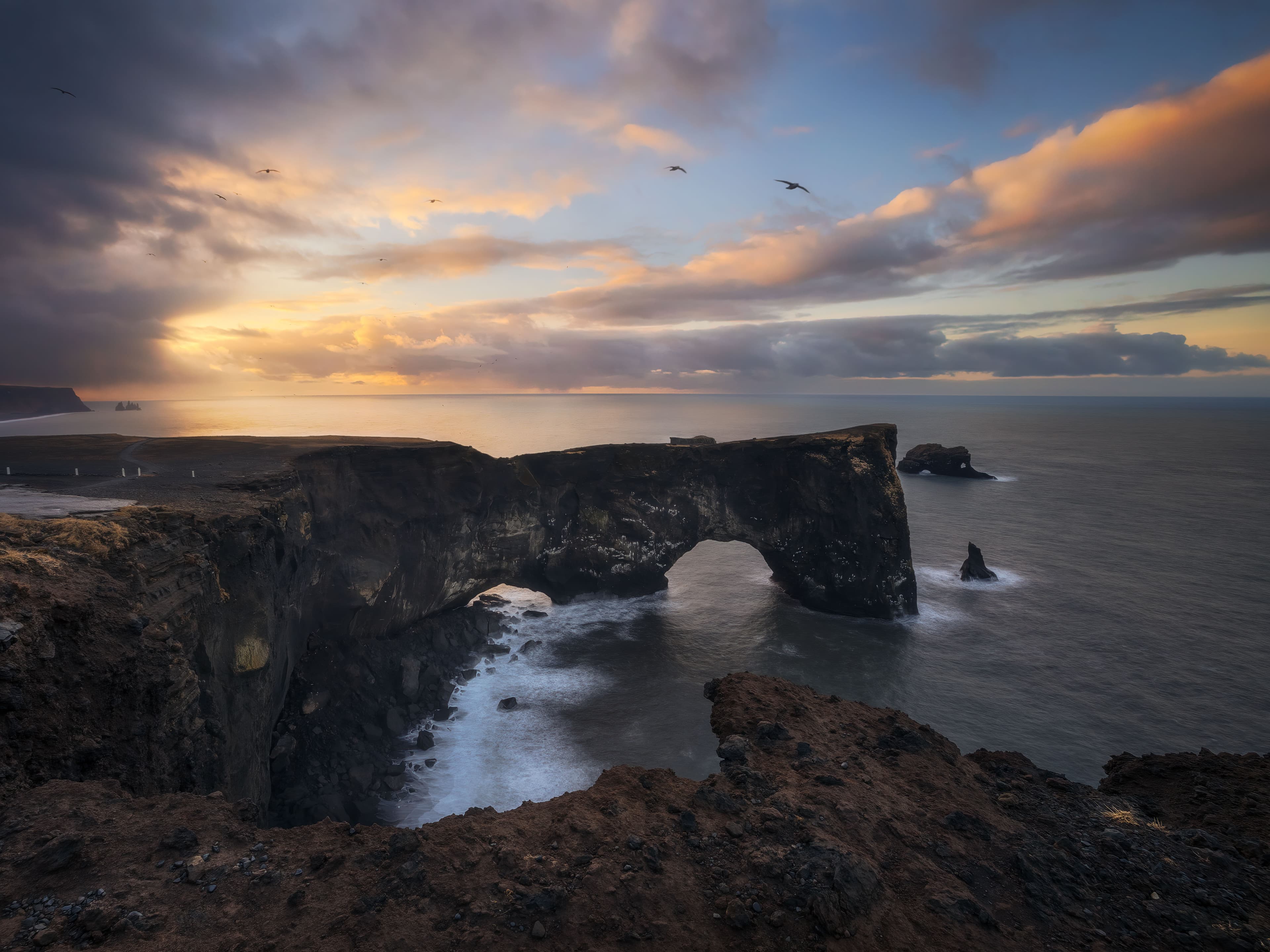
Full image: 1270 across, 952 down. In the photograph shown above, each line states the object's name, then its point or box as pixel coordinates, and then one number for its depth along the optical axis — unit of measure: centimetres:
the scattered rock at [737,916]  838
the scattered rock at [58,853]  809
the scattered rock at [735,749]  1260
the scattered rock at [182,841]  885
